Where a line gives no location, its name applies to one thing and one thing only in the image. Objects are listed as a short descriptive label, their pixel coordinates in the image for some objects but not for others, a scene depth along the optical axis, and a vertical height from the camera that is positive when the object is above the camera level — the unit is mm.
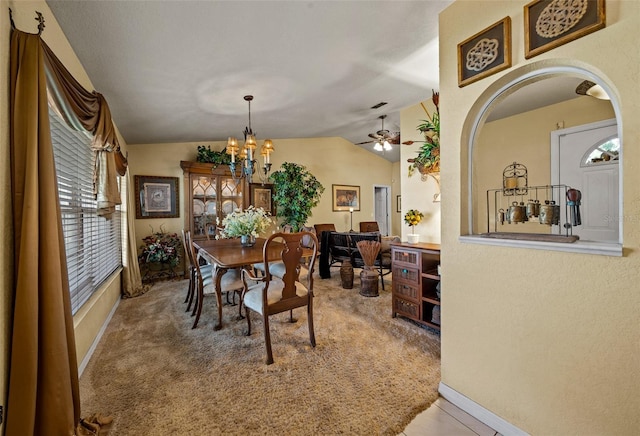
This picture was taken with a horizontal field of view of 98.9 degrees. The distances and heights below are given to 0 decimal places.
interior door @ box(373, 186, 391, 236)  7938 +159
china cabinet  4758 +375
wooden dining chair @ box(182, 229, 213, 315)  3155 -739
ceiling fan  4169 +1127
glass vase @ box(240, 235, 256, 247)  3294 -310
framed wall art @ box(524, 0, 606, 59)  1135 +829
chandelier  3125 +796
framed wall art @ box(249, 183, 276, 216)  5660 +393
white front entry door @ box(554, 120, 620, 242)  2742 +361
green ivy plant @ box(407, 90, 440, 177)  2842 +662
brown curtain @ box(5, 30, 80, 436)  1174 -229
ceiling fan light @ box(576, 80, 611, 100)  2049 +948
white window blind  1984 +45
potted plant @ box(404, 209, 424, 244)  3240 -64
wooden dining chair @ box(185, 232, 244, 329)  2746 -717
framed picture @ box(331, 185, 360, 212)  6832 +387
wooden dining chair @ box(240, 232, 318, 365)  2143 -658
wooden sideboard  2621 -707
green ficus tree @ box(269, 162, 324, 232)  5566 +415
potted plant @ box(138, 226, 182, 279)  4344 -602
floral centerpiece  3152 -103
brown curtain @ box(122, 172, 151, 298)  3803 -685
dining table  2334 -383
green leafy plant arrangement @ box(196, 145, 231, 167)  4867 +1073
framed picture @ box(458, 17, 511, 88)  1412 +865
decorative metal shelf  1488 -25
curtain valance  1442 +650
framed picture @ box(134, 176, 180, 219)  4590 +343
